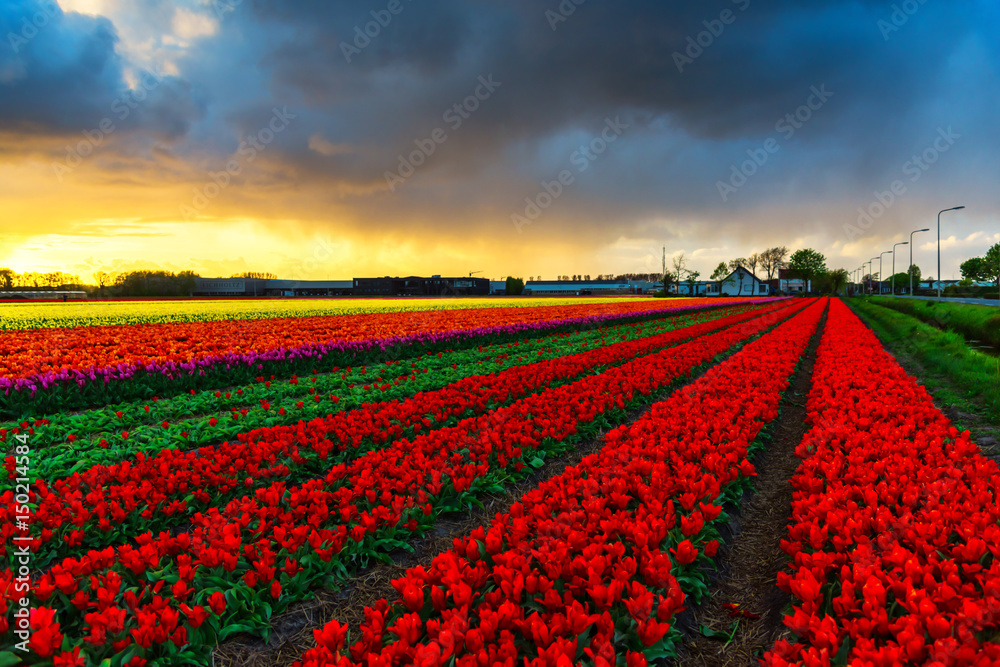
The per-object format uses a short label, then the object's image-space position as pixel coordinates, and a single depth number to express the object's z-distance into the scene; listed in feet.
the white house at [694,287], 427.25
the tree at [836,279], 445.37
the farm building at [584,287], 459.73
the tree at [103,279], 320.91
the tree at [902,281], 548.47
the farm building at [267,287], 343.05
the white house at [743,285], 387.55
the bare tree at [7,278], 340.18
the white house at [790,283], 469.16
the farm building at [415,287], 392.47
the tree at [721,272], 466.70
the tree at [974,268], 371.47
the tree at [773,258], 476.13
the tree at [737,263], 466.29
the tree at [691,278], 438.98
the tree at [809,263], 437.99
